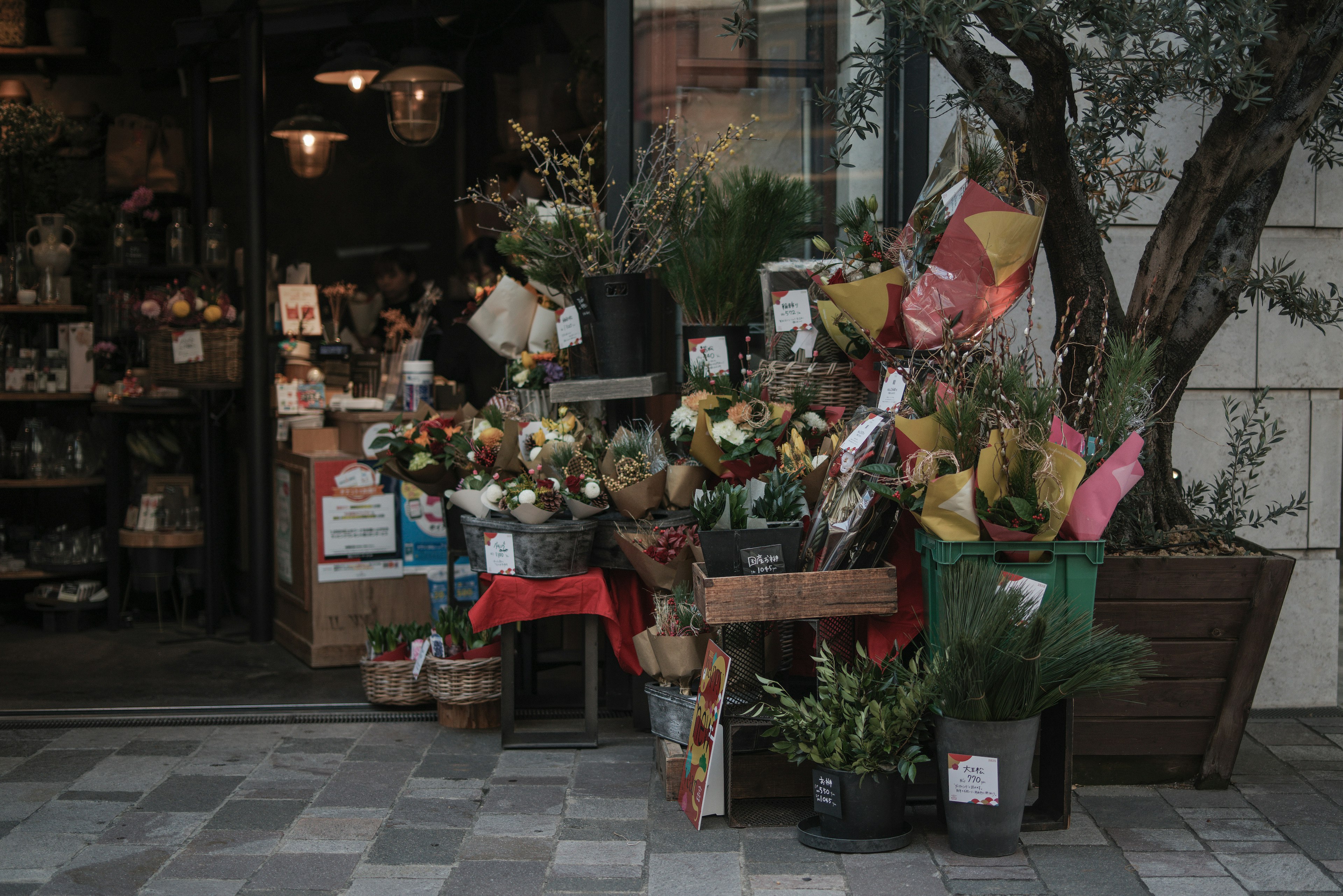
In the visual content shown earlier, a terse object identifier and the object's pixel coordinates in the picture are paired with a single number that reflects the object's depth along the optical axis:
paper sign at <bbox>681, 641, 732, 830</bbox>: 3.47
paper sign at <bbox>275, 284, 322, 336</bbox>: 6.32
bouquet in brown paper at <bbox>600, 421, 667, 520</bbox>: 4.07
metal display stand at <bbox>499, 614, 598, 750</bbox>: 4.29
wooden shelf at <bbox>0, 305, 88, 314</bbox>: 6.37
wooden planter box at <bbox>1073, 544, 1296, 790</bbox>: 3.74
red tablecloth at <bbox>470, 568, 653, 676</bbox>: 4.18
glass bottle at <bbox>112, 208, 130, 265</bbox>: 6.40
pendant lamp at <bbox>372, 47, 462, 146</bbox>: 6.89
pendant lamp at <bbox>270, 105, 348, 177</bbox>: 7.37
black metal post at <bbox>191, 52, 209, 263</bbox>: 6.57
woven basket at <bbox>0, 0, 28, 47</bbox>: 6.64
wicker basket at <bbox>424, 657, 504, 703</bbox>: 4.48
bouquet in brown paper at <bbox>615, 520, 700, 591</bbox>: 3.92
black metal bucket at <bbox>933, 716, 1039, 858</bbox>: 3.24
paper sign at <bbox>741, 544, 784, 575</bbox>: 3.47
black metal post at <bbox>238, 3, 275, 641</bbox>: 5.80
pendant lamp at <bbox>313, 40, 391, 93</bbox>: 6.93
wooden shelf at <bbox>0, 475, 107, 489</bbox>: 6.33
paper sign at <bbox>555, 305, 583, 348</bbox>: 4.48
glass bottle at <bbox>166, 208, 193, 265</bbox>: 6.46
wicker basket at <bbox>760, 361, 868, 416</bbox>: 4.18
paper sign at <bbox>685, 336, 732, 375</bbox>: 4.41
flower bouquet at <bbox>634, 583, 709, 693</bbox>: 3.81
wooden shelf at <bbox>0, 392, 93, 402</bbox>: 6.40
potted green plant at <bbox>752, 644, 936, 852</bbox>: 3.30
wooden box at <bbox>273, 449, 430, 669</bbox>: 5.51
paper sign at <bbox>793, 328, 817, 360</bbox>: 4.25
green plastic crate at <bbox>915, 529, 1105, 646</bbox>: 3.35
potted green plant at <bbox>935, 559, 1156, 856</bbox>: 3.18
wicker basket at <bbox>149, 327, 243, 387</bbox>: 5.92
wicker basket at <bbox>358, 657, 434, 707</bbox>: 4.70
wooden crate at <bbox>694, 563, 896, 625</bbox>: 3.42
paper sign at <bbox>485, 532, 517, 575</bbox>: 4.18
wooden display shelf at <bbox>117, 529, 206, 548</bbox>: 6.26
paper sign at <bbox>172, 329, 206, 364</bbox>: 5.90
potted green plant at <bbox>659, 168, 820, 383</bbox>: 4.38
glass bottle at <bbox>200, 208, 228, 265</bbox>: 6.46
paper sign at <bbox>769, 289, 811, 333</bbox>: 4.24
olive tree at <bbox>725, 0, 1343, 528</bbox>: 3.24
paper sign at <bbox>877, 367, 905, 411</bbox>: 3.68
